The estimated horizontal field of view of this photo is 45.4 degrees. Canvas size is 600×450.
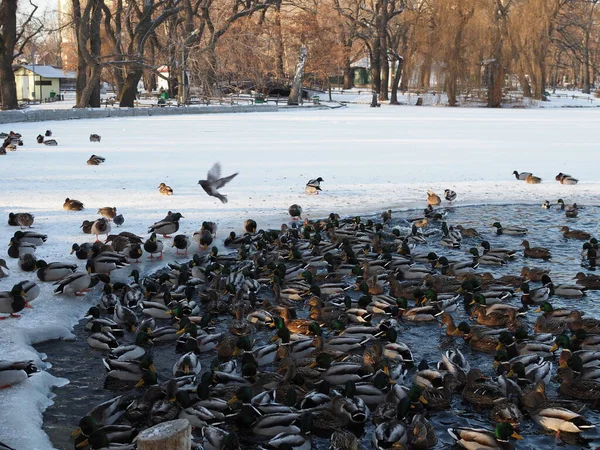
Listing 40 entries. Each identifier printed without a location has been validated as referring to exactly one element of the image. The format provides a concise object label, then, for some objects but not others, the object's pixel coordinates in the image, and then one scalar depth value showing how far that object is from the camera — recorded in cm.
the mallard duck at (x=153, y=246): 983
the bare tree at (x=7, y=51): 3469
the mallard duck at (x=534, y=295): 862
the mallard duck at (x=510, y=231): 1216
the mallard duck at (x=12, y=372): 580
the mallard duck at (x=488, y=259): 1043
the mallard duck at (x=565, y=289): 898
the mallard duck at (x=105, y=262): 888
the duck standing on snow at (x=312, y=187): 1454
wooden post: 353
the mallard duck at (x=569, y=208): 1355
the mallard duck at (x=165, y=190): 1385
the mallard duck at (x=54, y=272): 858
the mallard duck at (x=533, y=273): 953
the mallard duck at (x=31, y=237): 984
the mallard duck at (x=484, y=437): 521
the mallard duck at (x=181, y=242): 1023
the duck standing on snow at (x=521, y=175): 1723
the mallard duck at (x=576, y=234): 1183
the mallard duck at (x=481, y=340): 730
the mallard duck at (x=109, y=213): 1162
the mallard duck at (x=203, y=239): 1053
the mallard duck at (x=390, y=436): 516
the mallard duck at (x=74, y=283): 823
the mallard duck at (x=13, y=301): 733
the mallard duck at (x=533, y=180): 1678
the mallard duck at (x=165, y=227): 1067
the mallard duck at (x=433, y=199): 1417
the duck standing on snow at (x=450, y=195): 1454
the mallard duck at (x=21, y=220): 1091
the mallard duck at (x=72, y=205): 1220
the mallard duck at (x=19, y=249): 940
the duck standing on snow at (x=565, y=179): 1666
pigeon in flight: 1157
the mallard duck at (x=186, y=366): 634
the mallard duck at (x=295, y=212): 1245
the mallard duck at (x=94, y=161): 1739
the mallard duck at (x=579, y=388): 612
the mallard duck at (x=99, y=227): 1056
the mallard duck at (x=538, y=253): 1071
